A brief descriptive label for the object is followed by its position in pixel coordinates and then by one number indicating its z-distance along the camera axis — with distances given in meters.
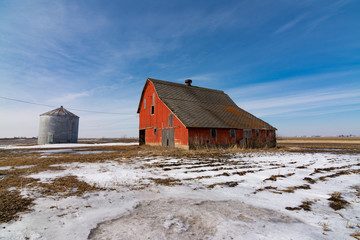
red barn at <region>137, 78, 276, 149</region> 17.53
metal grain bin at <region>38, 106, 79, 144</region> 34.44
